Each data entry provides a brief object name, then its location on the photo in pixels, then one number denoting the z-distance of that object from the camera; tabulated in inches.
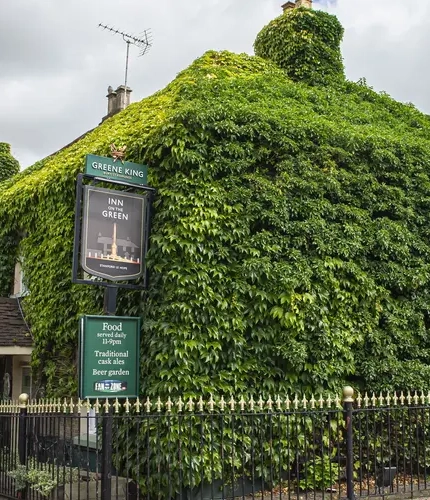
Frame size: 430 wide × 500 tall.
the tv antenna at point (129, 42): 762.2
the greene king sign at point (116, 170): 369.4
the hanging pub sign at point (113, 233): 371.9
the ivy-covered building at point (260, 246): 397.7
